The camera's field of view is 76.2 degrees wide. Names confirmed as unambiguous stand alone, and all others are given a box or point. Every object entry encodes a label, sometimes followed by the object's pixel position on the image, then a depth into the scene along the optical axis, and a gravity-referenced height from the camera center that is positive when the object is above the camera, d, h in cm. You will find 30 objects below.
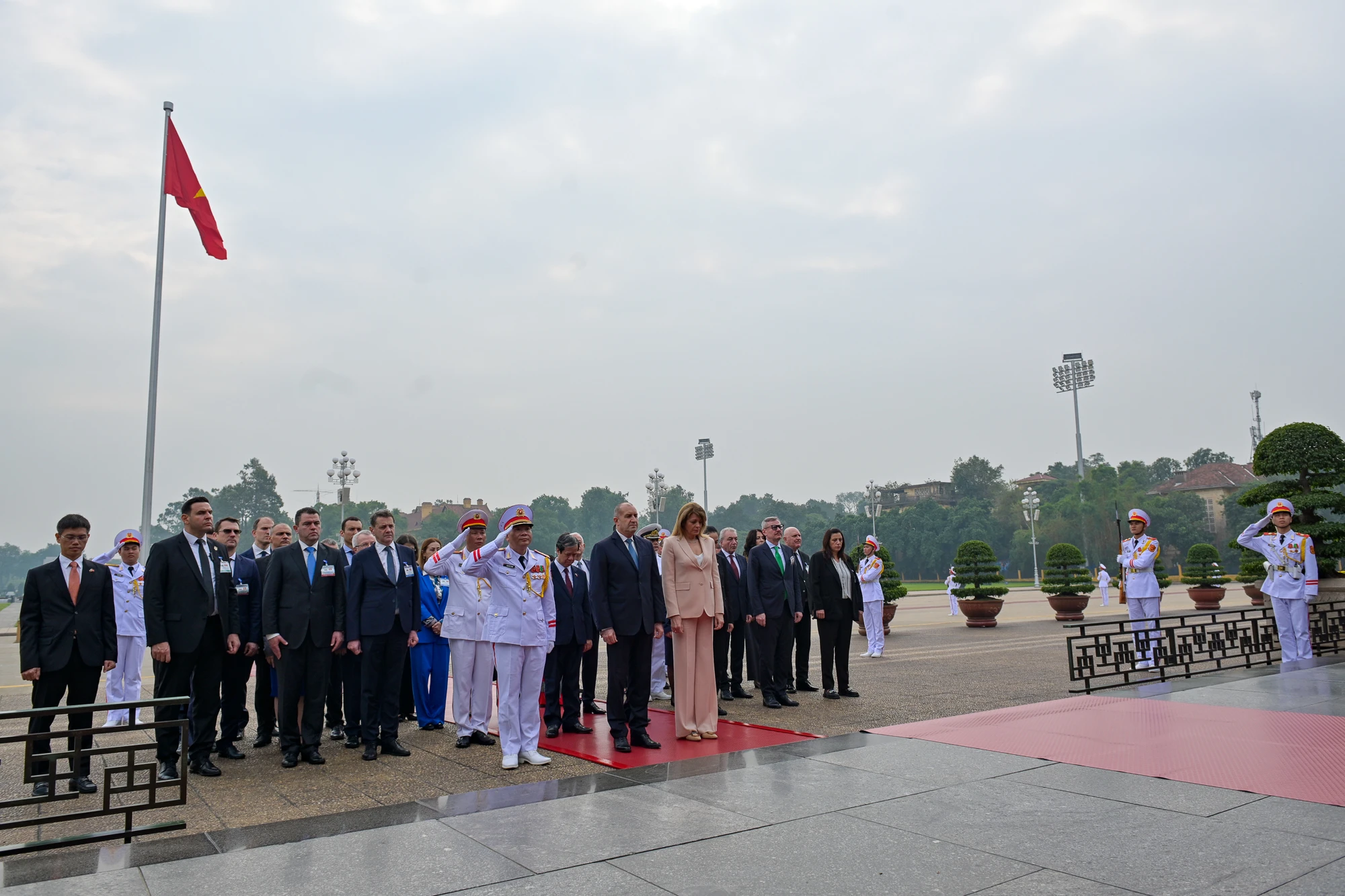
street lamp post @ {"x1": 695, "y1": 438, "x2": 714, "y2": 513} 5694 +542
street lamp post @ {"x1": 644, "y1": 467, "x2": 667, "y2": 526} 4847 +247
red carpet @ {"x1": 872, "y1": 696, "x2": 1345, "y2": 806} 531 -160
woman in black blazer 936 -78
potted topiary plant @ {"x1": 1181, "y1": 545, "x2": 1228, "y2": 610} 2577 -156
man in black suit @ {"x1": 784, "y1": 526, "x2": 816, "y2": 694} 962 -119
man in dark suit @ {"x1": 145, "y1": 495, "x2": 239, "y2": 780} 595 -58
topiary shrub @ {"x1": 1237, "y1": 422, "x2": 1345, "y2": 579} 1355 +86
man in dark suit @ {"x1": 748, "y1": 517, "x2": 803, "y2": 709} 890 -83
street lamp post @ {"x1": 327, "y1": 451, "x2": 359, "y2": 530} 3669 +276
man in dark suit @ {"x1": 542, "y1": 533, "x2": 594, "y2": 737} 773 -99
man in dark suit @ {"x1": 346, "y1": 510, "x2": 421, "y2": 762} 677 -70
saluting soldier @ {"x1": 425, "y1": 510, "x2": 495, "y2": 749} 730 -102
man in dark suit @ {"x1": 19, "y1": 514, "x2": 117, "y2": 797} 561 -56
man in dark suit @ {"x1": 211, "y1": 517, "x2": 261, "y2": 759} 687 -87
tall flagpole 1436 +235
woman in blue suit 833 -124
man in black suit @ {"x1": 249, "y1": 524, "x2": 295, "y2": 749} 742 -140
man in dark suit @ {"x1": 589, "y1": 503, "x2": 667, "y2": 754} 700 -69
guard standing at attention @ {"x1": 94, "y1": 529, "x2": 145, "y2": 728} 903 -90
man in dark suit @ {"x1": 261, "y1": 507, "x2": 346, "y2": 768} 647 -68
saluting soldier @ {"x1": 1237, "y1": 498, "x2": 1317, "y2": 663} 1112 -70
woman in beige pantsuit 722 -71
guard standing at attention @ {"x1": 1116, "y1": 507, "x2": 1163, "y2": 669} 1136 -59
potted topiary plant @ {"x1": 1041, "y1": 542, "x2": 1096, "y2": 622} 2186 -143
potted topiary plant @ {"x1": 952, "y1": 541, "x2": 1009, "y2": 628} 2041 -135
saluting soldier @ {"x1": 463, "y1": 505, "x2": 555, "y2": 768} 630 -68
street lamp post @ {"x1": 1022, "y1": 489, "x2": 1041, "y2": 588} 4825 +147
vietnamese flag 1559 +637
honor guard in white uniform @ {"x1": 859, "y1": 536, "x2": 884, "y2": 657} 1477 -123
